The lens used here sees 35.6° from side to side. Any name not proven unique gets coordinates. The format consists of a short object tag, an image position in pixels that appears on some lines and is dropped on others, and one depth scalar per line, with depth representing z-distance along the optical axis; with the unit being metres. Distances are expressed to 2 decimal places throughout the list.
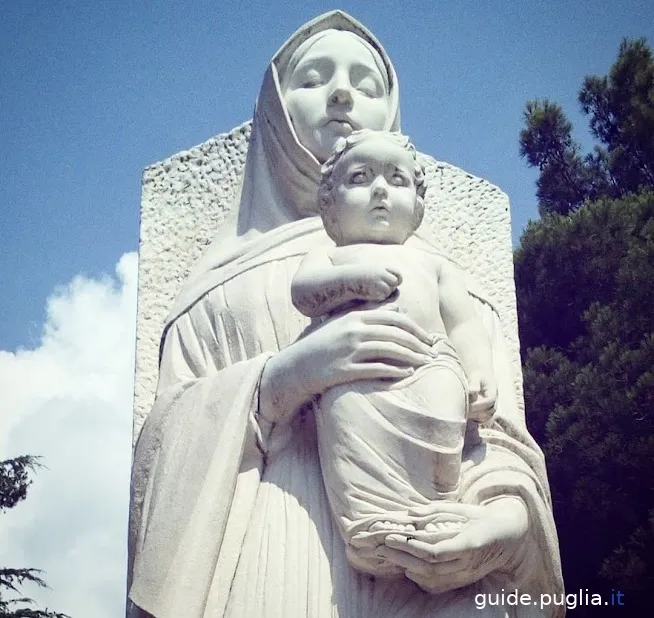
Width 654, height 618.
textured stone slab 4.40
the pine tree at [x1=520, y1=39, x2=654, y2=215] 9.76
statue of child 2.68
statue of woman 2.69
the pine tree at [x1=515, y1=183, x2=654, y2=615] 6.98
